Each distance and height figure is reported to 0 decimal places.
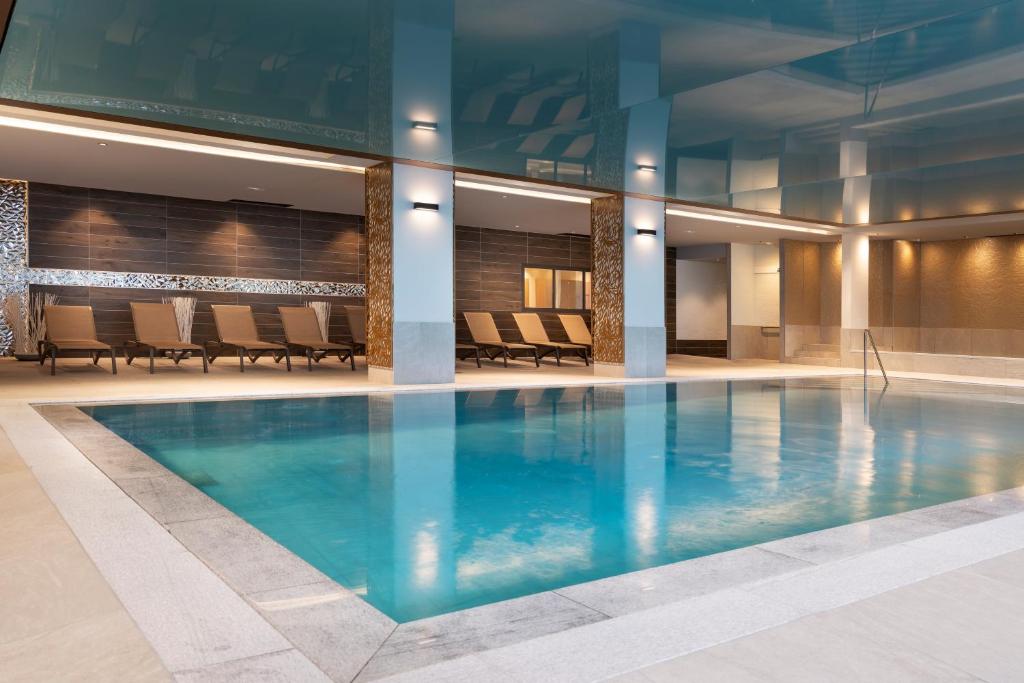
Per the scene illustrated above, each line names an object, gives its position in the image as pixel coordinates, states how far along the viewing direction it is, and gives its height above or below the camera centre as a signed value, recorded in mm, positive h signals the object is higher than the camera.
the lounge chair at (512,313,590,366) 15522 -149
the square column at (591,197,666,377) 11930 +505
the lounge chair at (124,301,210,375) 11758 -27
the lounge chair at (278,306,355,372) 12414 -83
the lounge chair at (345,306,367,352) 13580 -22
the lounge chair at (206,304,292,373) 11773 -105
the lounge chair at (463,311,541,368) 14961 -124
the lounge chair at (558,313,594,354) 16422 -159
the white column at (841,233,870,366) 16297 +651
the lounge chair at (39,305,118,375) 11156 -48
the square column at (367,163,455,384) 9906 +588
